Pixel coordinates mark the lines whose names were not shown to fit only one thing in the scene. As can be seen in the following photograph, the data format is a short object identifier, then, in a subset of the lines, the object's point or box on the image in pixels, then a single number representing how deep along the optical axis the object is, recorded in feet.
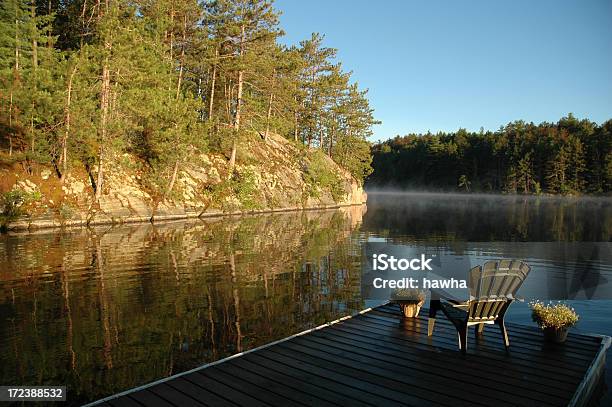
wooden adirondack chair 22.13
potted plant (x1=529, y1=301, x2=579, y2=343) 23.68
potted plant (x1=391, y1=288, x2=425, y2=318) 28.91
